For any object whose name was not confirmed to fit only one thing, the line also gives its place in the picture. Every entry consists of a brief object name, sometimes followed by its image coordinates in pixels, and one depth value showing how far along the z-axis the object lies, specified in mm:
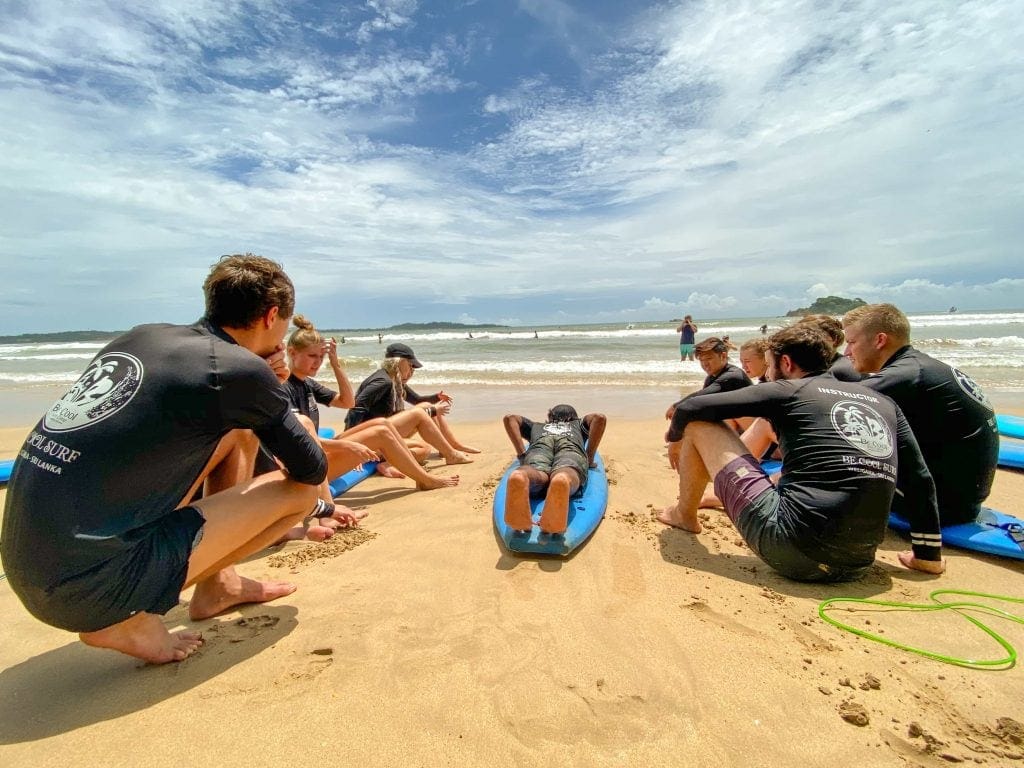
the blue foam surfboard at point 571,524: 3205
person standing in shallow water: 15531
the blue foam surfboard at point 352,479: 4797
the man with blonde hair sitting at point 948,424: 3188
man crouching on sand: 1803
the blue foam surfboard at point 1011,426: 6227
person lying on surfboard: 3199
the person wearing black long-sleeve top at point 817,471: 2570
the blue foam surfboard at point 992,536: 3068
